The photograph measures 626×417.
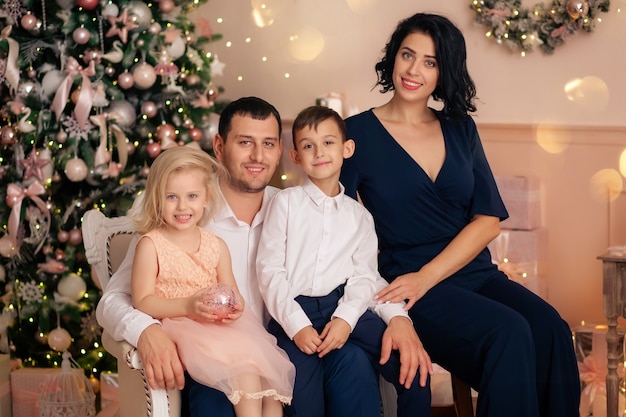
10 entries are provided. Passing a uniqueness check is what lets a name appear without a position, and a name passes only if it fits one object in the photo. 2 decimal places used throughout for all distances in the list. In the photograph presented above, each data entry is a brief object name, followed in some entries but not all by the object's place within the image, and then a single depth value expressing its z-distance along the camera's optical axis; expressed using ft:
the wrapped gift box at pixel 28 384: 12.93
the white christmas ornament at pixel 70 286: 12.30
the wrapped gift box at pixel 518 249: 13.53
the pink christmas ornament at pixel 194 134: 12.91
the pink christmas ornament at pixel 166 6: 12.67
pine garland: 14.00
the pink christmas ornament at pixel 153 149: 12.35
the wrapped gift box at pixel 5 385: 13.00
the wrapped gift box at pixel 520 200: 13.62
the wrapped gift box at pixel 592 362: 12.66
